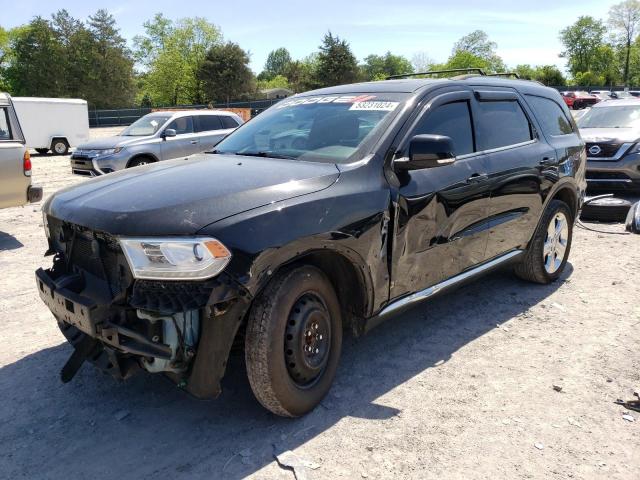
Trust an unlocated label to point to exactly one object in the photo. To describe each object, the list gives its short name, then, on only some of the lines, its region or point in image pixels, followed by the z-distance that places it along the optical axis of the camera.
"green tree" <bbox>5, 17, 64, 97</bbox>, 58.91
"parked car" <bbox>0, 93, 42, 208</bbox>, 7.12
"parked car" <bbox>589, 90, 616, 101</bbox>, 45.56
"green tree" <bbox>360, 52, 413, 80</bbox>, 130.25
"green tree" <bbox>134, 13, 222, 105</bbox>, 71.38
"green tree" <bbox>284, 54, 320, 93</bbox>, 69.44
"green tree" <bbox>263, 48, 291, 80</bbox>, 154.88
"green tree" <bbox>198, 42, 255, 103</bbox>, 63.72
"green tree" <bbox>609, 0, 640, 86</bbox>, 89.56
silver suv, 11.51
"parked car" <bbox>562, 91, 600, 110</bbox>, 44.66
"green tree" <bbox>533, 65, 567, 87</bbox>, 79.00
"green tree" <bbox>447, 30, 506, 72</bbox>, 103.25
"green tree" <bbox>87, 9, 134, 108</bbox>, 60.56
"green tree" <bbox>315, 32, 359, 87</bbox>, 66.25
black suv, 2.49
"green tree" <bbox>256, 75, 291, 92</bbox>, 104.68
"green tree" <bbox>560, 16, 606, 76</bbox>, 97.50
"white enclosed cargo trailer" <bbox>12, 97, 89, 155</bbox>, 20.23
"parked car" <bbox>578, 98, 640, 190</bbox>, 9.05
